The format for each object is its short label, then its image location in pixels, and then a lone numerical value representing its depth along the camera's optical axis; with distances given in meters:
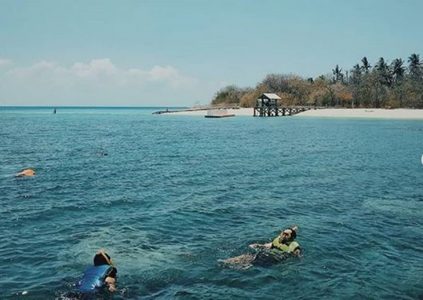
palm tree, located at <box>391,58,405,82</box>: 152.75
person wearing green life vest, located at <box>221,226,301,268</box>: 15.92
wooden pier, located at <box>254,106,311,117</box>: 127.31
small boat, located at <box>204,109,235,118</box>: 129.75
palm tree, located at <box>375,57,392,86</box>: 148.38
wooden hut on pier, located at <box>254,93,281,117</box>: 122.12
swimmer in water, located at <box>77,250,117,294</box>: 12.85
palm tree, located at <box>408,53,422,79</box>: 158.88
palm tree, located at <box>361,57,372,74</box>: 171.62
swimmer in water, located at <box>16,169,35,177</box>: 32.95
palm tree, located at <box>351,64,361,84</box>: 161.25
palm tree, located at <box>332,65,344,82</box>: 187.00
